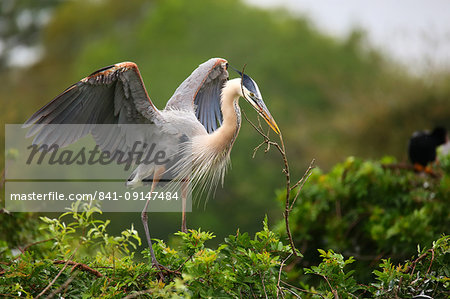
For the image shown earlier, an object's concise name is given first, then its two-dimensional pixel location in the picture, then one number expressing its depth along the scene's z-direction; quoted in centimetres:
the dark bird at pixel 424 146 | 1522
